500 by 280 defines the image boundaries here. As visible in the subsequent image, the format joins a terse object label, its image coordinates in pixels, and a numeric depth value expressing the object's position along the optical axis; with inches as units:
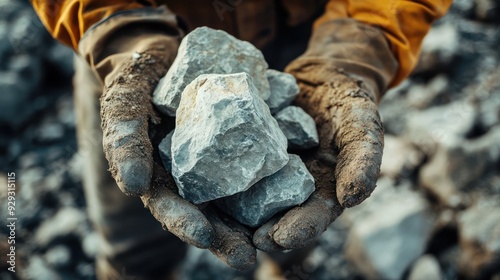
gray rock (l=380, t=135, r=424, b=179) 109.8
